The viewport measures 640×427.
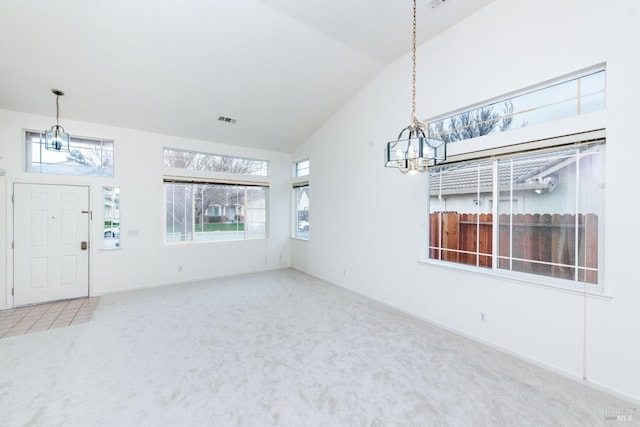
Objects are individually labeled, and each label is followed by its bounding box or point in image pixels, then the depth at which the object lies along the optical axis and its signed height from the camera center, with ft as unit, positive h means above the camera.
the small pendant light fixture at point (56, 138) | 11.43 +3.23
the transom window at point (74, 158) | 13.60 +2.95
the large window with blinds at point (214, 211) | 17.42 +0.09
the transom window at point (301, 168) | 20.69 +3.61
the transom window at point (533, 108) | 7.64 +3.57
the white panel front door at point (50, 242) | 13.23 -1.60
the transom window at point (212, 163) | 17.26 +3.55
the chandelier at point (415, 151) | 6.66 +1.63
